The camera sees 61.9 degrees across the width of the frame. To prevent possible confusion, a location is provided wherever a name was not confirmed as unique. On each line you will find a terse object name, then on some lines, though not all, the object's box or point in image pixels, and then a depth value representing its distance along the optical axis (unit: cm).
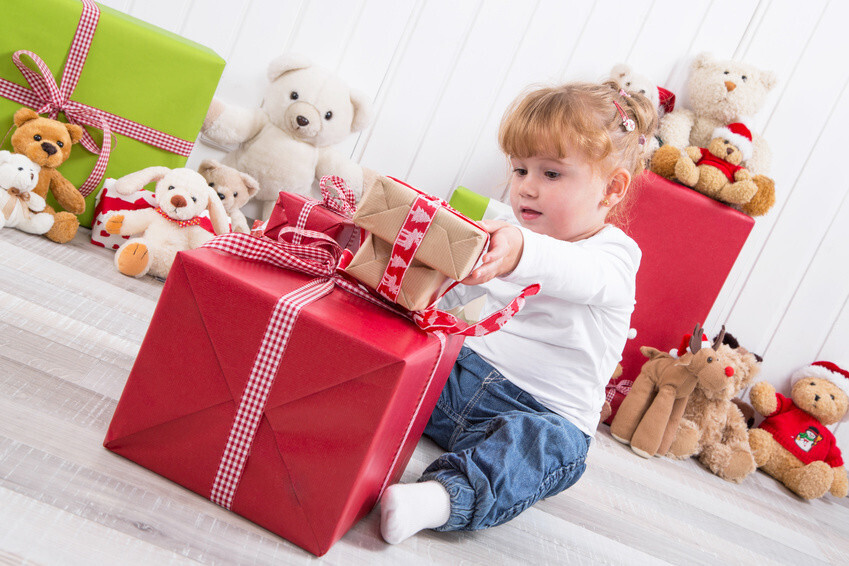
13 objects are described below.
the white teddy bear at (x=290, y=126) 168
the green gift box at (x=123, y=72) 132
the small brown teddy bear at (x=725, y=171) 166
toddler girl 93
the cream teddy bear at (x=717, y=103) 175
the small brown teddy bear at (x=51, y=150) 129
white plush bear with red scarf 135
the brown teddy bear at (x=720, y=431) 158
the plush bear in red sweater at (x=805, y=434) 165
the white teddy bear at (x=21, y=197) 124
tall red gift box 164
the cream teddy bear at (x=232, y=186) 156
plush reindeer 152
